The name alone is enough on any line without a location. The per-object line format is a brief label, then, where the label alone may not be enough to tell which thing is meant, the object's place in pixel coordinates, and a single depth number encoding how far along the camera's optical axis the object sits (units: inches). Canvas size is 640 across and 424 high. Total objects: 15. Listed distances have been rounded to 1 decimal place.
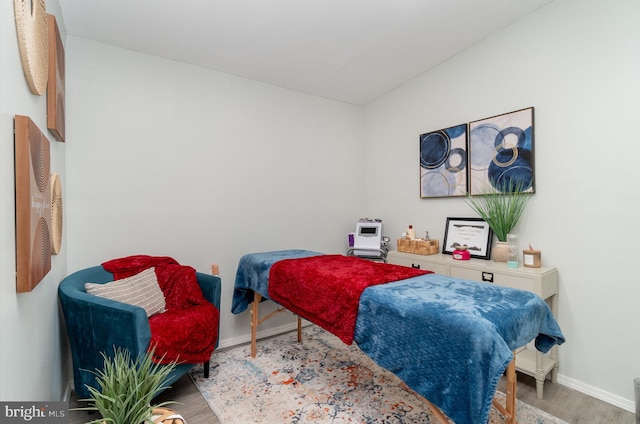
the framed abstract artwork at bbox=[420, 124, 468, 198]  106.2
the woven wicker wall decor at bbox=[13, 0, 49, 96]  39.7
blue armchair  64.2
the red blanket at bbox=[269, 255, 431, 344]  63.6
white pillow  76.2
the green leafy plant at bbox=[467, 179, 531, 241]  90.4
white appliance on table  127.4
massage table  43.3
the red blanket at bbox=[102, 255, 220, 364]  72.3
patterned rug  71.8
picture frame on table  97.7
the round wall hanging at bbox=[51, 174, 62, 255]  60.6
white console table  77.5
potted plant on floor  38.7
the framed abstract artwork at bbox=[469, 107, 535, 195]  88.7
